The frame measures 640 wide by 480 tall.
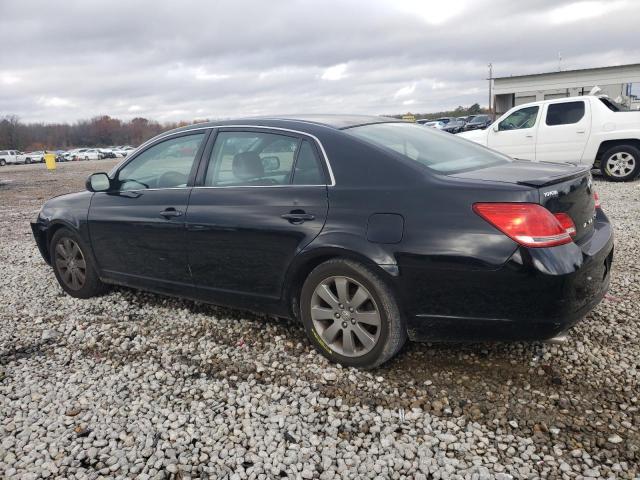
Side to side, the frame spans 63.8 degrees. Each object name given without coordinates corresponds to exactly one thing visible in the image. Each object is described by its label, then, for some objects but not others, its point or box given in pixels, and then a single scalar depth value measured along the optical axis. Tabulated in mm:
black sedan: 2623
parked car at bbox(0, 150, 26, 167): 52562
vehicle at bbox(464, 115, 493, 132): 35059
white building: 34969
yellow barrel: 33694
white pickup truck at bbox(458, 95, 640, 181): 10477
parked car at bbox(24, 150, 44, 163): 54875
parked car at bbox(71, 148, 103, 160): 60281
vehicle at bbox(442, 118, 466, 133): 35203
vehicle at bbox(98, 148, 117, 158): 60681
